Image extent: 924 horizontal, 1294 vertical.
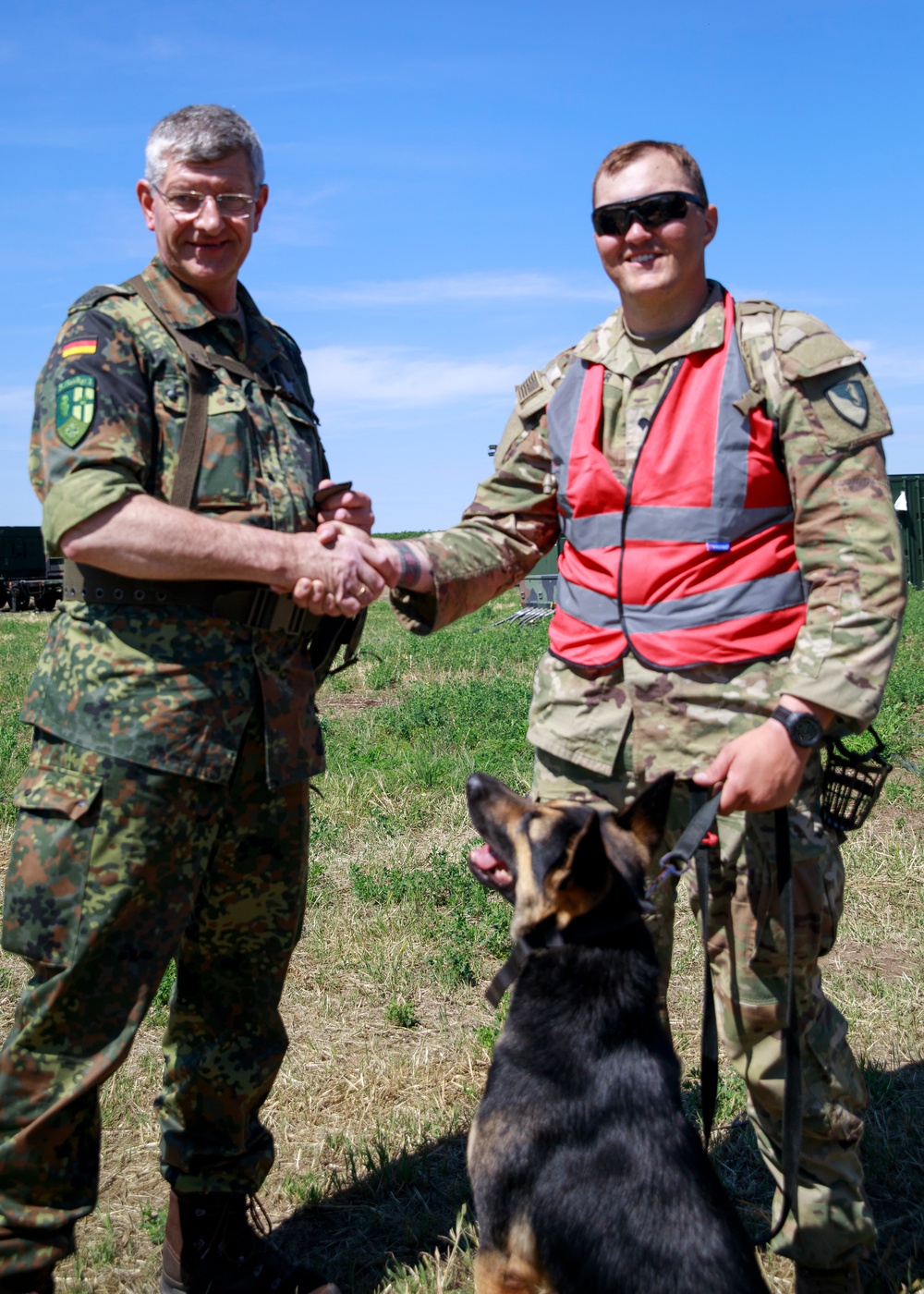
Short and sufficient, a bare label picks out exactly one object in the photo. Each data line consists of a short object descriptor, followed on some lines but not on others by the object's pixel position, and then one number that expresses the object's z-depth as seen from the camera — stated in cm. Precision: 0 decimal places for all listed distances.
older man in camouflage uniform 272
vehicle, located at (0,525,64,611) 3161
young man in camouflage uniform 273
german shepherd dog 231
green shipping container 2505
